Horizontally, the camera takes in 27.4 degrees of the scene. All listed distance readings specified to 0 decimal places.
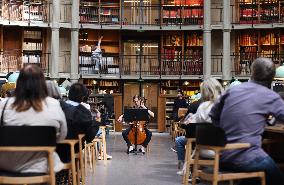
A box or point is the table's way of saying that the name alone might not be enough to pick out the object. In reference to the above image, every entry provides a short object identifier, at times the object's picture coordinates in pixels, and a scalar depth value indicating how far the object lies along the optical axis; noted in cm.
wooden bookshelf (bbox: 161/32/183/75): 2380
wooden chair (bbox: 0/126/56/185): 419
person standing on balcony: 2361
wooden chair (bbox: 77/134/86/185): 619
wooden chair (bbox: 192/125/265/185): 441
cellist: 1314
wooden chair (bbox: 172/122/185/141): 1527
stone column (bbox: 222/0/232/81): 2289
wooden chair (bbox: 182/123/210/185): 689
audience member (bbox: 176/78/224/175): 673
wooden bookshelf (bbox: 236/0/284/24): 2333
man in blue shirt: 441
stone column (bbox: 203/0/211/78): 2294
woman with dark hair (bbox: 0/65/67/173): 427
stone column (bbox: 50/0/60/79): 2256
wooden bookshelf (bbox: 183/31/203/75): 2377
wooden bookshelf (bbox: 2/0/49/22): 2270
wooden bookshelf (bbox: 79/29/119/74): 2386
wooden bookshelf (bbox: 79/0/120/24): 2425
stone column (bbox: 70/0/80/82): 2292
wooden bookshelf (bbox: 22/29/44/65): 2364
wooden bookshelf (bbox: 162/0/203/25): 2417
